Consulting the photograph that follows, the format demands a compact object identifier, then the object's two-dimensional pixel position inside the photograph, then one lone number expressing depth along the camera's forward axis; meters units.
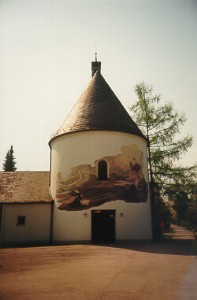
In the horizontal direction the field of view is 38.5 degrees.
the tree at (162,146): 26.17
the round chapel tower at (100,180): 19.78
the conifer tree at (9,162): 61.26
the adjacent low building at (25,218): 21.48
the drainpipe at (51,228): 21.12
